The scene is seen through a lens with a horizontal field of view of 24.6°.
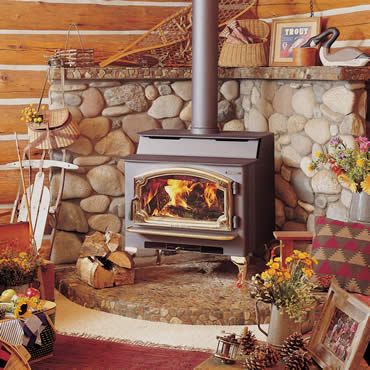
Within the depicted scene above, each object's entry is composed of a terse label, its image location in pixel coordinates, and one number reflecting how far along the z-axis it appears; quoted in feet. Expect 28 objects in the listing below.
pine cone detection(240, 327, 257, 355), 11.07
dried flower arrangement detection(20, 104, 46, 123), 17.93
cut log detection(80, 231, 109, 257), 17.28
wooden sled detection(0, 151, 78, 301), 16.63
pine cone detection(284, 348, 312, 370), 10.55
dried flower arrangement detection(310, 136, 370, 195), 14.43
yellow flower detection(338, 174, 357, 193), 14.69
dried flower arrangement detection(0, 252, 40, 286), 15.19
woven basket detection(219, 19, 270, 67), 18.44
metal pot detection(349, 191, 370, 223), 14.60
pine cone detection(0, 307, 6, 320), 13.12
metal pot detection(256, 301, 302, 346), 11.39
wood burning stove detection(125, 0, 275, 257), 16.29
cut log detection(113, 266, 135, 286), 17.12
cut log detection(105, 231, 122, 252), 17.33
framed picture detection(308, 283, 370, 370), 10.46
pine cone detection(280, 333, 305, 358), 10.83
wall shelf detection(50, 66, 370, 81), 17.26
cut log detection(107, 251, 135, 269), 17.16
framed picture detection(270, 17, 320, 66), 17.93
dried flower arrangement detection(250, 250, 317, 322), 11.35
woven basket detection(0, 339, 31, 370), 11.36
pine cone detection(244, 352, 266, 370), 10.52
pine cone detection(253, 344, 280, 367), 10.64
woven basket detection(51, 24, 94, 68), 18.40
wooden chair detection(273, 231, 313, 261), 14.98
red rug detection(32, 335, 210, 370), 13.66
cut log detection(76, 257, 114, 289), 16.93
